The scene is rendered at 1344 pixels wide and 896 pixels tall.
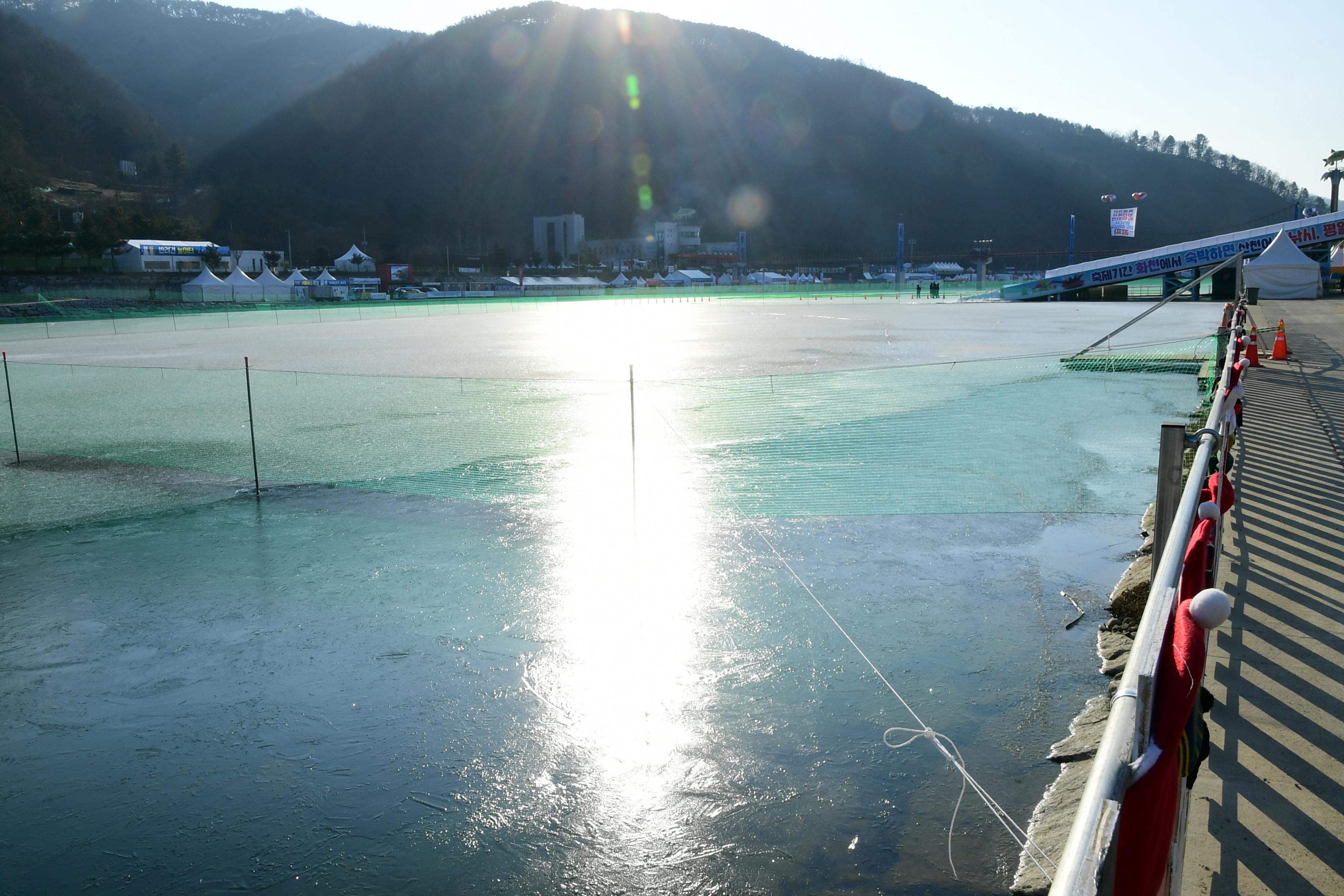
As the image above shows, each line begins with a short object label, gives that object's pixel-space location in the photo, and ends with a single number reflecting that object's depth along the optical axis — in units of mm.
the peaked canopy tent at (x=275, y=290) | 75875
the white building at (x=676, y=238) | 172125
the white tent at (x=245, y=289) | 74000
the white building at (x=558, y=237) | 181875
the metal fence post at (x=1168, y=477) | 4148
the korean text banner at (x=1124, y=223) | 88312
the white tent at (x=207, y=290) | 70812
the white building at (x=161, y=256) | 98312
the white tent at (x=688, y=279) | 125312
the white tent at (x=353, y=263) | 118062
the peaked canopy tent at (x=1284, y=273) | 50406
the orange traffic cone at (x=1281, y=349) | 21062
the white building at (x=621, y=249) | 176875
